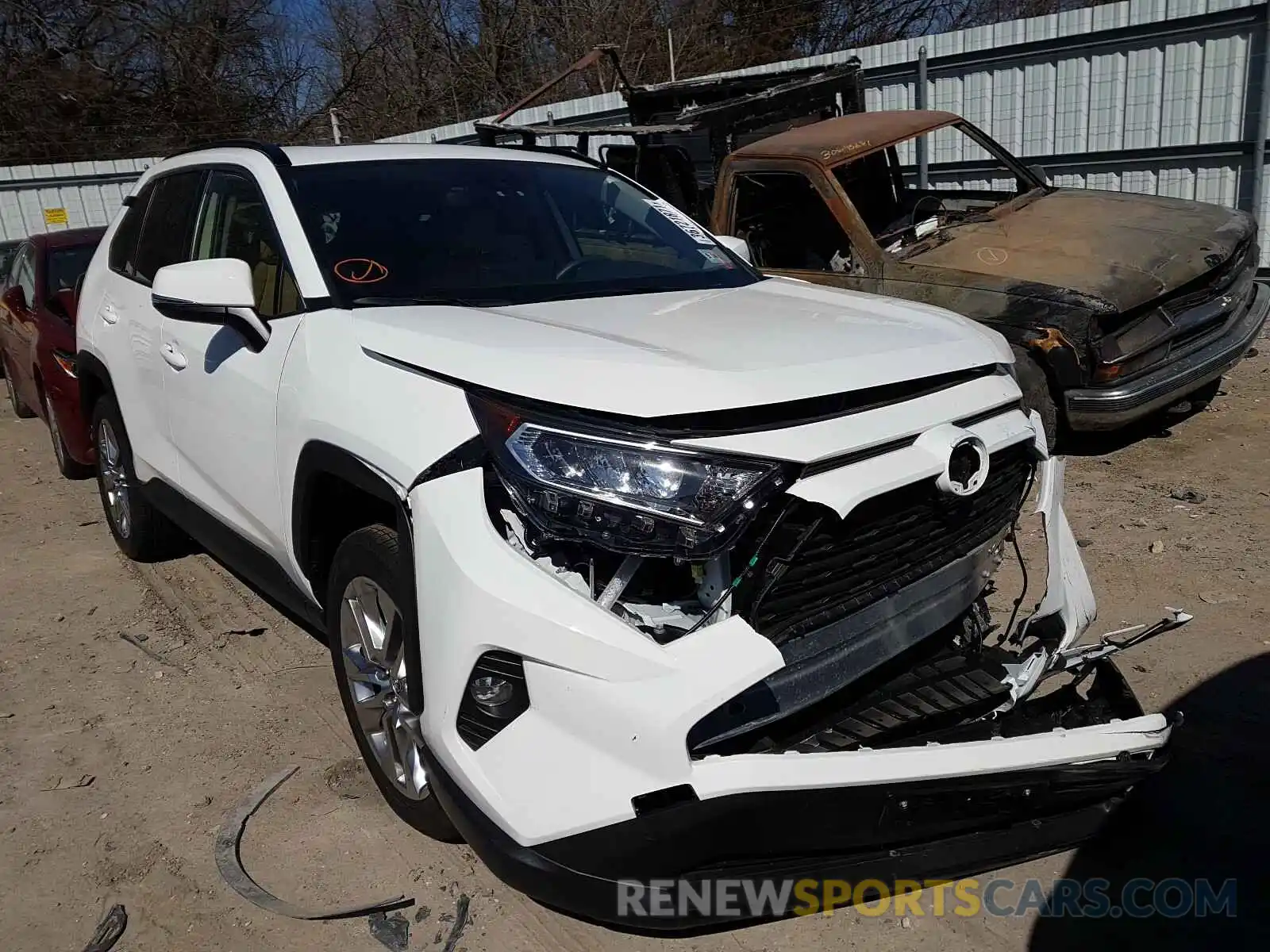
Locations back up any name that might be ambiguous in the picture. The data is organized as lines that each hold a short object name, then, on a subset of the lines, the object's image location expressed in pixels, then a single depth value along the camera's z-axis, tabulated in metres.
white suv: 2.07
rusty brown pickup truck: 5.04
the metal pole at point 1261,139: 7.61
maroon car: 6.04
